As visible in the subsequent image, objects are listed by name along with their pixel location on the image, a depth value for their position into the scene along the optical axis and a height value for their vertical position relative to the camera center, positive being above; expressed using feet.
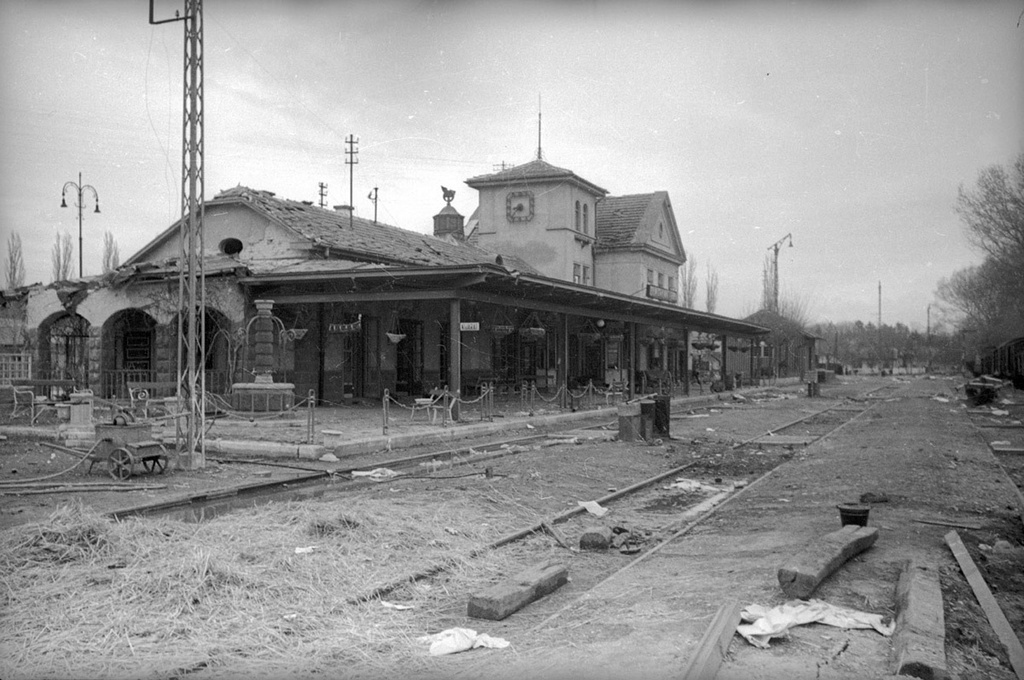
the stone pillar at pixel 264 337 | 70.79 +1.97
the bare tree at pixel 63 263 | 134.21 +15.98
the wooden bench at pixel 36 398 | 58.34 -3.09
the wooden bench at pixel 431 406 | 62.69 -3.76
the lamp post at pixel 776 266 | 162.22 +18.35
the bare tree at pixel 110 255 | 138.97 +17.80
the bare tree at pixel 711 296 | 225.76 +17.34
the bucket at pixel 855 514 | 27.20 -5.18
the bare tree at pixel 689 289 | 209.97 +18.02
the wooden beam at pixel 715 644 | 14.47 -5.45
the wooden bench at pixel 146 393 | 60.56 -2.84
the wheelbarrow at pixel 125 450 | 36.94 -4.09
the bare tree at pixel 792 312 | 254.39 +14.76
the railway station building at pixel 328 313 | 71.82 +4.83
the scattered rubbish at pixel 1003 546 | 26.25 -6.06
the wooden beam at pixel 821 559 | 19.11 -5.16
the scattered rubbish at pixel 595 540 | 26.56 -5.88
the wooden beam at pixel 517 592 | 18.75 -5.63
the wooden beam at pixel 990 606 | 16.18 -5.75
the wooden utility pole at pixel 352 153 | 111.45 +28.23
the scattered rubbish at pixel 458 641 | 16.65 -5.82
